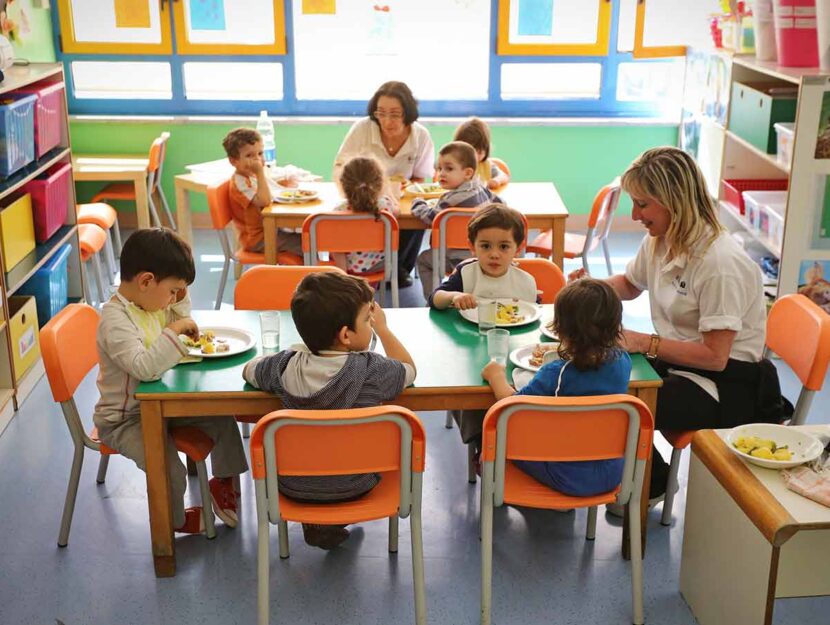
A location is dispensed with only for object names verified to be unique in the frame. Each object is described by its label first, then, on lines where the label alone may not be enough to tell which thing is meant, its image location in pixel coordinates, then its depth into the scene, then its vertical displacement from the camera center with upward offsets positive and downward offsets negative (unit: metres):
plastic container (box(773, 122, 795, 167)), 4.39 -0.63
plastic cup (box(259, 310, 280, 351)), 2.91 -0.93
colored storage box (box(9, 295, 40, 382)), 4.22 -1.39
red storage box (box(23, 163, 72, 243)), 4.63 -0.92
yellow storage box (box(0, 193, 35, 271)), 4.20 -0.98
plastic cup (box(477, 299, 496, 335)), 3.05 -0.93
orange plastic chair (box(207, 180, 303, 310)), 4.79 -1.10
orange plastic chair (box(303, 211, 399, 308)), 4.50 -1.03
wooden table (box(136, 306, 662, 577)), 2.67 -1.00
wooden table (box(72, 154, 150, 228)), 6.09 -1.04
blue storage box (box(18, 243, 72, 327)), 4.64 -1.30
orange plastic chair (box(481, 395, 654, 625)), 2.46 -1.07
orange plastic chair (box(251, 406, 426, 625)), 2.37 -1.07
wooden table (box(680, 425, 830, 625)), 2.29 -1.28
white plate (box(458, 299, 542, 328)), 3.13 -0.97
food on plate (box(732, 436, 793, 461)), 2.48 -1.08
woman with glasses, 5.27 -0.74
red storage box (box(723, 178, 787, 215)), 5.33 -0.98
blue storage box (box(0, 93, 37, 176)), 4.17 -0.56
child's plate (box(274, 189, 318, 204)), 4.92 -0.95
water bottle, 5.91 -0.80
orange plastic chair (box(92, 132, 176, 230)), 6.07 -1.18
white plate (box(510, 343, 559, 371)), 2.80 -0.98
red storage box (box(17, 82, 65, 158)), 4.62 -0.54
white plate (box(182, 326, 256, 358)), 2.87 -0.97
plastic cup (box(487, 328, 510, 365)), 2.82 -0.94
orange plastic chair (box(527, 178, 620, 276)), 5.02 -1.18
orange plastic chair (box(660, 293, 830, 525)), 2.89 -1.01
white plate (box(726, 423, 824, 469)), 2.46 -1.08
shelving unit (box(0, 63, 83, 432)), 4.13 -1.14
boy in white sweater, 2.73 -0.92
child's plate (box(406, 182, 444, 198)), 5.04 -0.94
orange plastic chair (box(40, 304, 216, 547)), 2.83 -1.06
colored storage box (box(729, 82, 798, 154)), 4.73 -0.55
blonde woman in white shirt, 2.96 -0.91
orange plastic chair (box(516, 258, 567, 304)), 3.56 -0.96
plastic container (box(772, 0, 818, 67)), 4.49 -0.17
